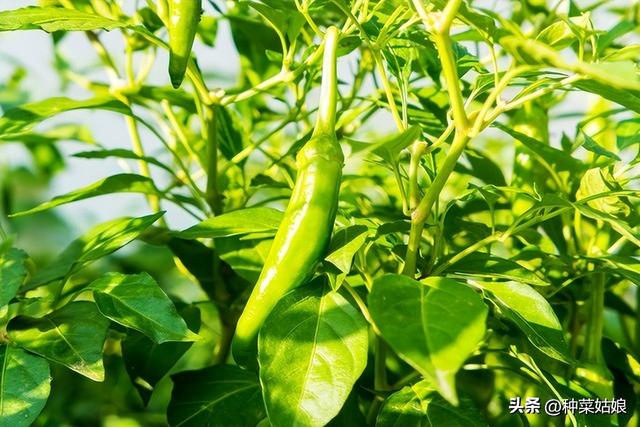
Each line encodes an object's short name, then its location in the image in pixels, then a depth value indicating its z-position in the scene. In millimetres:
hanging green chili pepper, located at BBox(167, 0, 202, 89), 809
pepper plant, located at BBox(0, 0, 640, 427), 738
